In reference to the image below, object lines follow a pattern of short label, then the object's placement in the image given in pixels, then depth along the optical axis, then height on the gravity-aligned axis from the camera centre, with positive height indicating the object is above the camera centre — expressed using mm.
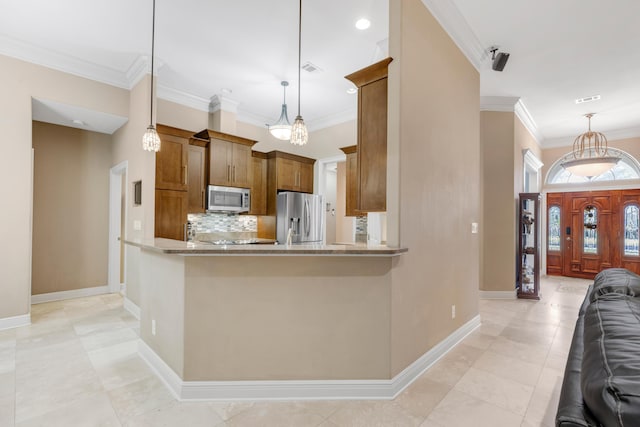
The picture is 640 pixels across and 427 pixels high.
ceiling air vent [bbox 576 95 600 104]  4870 +1871
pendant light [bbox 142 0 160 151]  3184 +755
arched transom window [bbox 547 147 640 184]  6418 +995
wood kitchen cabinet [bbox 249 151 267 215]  5720 +572
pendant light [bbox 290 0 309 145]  3029 +802
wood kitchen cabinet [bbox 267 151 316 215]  5734 +763
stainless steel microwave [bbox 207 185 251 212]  4961 +254
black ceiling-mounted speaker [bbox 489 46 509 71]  3614 +1846
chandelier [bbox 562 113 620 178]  5246 +963
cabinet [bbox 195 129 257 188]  4964 +915
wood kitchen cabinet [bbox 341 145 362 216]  5363 +710
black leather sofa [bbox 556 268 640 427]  686 -396
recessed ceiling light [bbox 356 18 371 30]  3148 +1958
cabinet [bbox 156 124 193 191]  4223 +759
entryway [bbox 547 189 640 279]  6500 -303
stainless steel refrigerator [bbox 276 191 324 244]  5602 -35
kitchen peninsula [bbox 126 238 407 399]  2184 -767
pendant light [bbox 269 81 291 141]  4203 +1133
